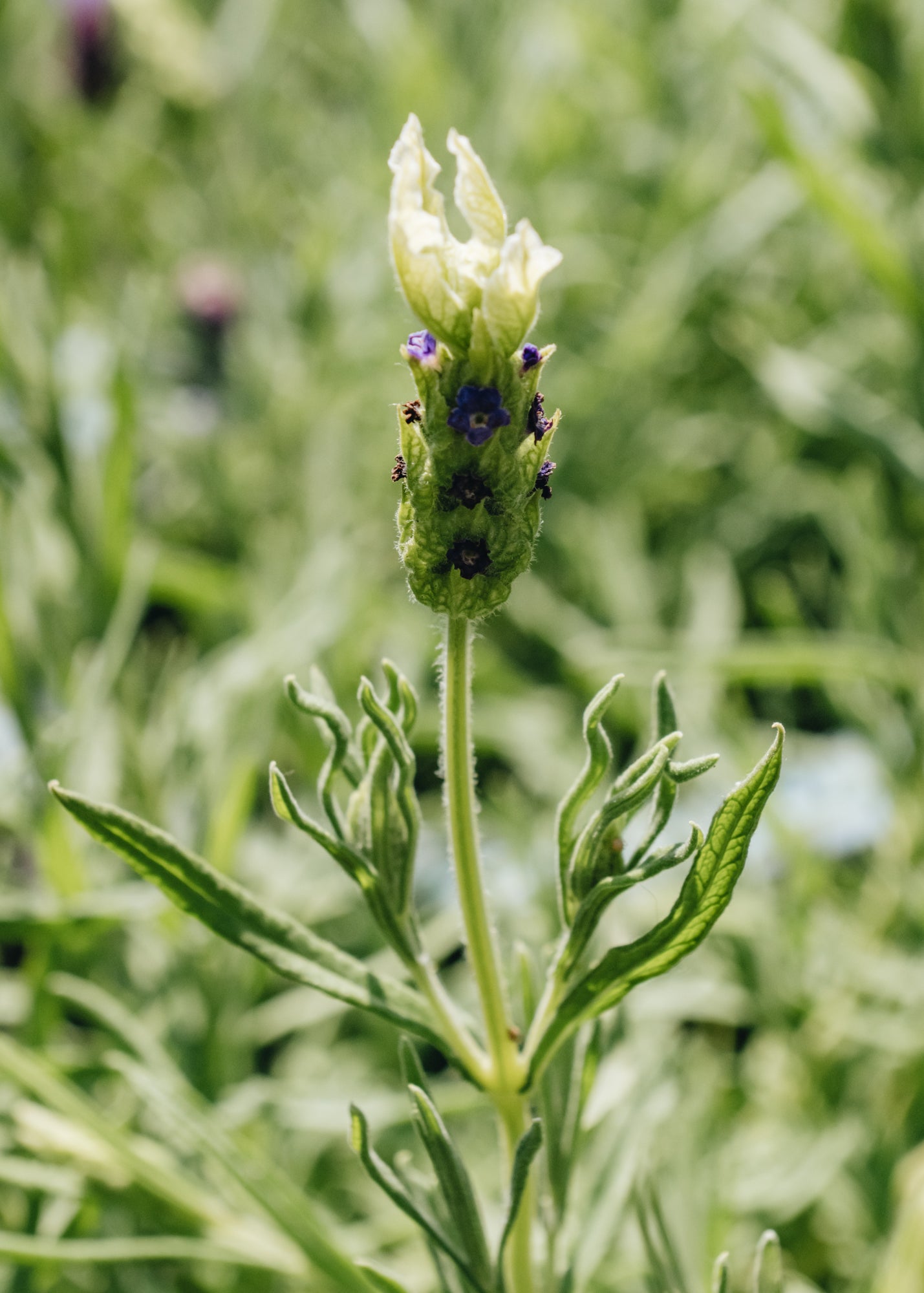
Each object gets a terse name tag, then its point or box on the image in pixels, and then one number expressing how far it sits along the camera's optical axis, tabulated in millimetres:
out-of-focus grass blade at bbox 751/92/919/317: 440
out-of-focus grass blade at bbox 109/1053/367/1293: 322
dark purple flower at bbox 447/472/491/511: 259
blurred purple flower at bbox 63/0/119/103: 934
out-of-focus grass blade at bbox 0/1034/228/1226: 333
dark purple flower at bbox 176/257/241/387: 778
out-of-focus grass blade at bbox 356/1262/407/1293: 288
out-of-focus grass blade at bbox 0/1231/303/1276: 327
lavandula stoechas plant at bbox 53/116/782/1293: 256
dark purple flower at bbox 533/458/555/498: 265
